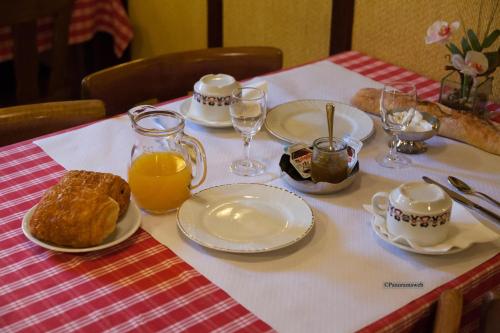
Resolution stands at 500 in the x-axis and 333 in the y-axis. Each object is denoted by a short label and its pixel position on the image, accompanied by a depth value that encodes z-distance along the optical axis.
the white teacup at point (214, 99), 1.46
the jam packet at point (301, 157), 1.27
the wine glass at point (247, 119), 1.32
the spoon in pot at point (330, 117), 1.27
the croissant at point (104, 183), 1.12
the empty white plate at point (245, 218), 1.09
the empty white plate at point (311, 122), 1.46
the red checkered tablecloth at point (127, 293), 0.94
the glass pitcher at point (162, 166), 1.16
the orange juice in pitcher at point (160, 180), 1.16
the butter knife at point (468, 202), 1.17
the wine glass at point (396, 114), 1.36
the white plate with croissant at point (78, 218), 1.06
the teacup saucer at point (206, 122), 1.46
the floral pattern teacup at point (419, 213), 1.06
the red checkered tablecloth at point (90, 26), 2.61
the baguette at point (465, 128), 1.41
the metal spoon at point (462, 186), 1.23
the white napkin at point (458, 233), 1.07
